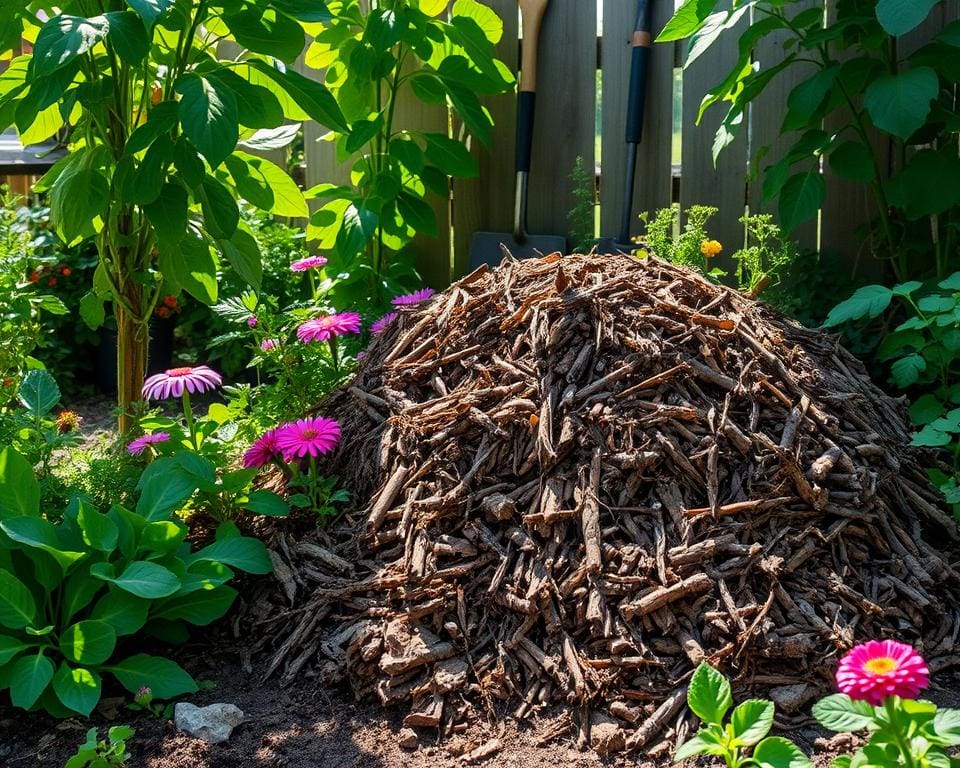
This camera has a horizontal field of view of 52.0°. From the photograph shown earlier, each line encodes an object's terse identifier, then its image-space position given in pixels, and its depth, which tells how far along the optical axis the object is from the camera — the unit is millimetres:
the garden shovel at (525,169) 4129
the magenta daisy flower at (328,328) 2836
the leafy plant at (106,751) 1812
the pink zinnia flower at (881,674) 1219
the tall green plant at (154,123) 2352
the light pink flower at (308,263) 3346
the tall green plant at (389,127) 3666
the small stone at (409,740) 1991
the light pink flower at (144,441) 2568
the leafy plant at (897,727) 1346
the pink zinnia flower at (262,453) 2496
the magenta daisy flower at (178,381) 2527
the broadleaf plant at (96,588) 2031
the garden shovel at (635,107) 3916
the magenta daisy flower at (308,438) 2451
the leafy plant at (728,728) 1527
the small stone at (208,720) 1995
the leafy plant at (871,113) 2898
